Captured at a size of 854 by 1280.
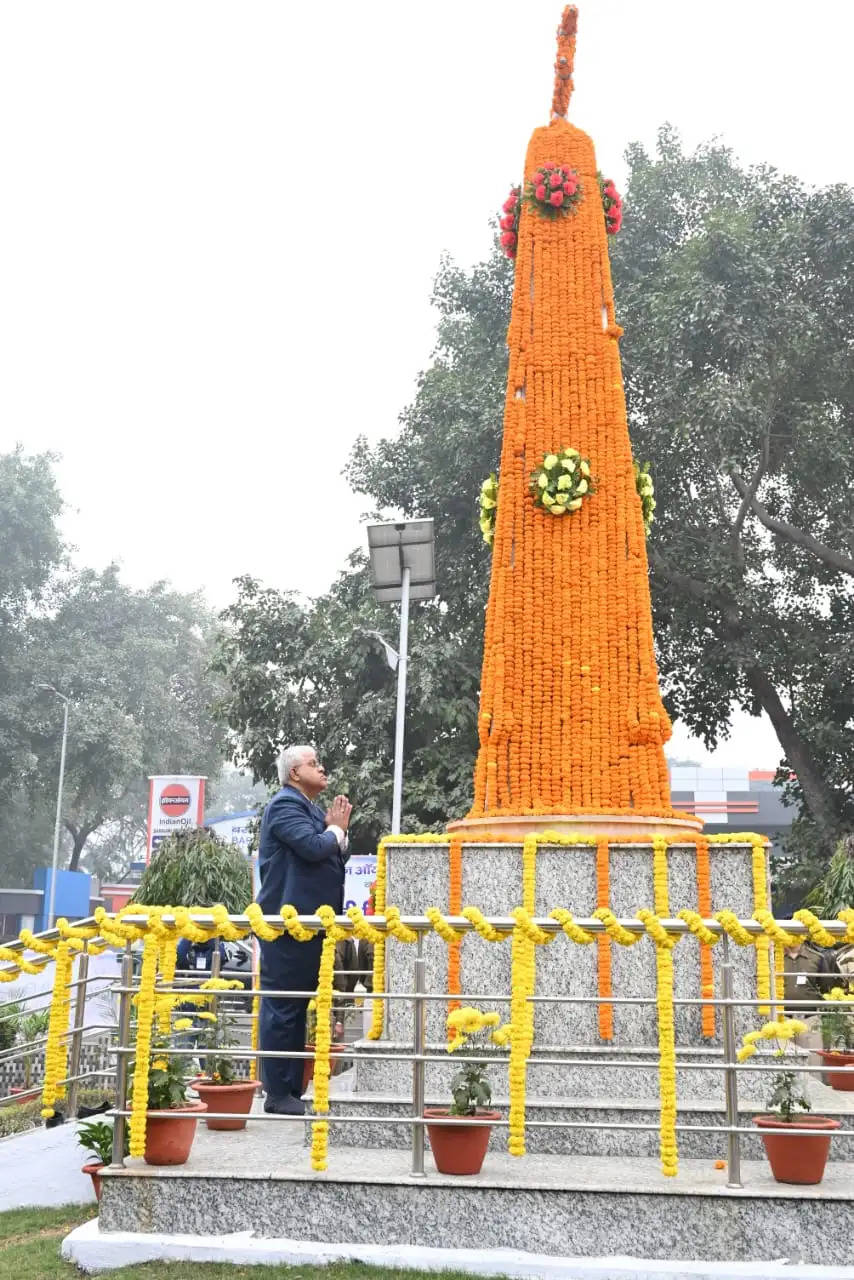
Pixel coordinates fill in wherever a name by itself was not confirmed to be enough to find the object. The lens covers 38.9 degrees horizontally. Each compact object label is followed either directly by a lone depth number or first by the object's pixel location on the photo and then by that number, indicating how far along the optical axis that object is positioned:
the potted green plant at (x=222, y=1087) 5.94
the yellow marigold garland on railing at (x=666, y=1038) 4.54
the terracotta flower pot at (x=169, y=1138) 4.97
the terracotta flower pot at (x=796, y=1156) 4.76
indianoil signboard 19.22
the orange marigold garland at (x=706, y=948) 6.15
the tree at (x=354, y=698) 18.55
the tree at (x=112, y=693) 32.47
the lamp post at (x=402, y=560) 12.99
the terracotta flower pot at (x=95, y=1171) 5.30
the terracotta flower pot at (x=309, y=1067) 7.09
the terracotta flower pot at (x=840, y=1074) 6.94
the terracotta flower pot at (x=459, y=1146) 4.82
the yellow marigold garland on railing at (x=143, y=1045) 4.82
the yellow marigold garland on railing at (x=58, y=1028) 4.99
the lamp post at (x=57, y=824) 30.61
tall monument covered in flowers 7.05
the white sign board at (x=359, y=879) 15.41
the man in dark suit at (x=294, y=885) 5.49
